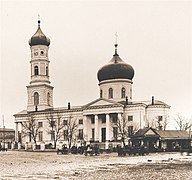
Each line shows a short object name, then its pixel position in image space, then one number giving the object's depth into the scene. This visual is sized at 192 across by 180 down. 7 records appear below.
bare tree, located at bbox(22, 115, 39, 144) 76.62
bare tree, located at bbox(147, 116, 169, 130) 71.91
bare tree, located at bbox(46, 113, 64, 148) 77.06
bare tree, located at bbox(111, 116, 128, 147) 67.12
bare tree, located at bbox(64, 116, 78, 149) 74.56
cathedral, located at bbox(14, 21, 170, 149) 73.12
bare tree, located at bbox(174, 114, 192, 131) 85.90
